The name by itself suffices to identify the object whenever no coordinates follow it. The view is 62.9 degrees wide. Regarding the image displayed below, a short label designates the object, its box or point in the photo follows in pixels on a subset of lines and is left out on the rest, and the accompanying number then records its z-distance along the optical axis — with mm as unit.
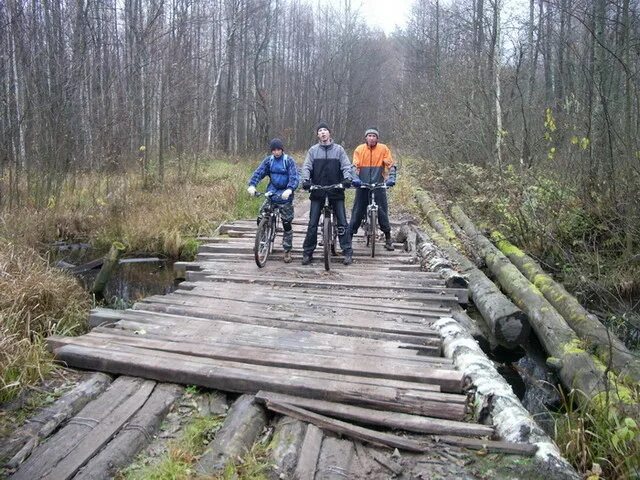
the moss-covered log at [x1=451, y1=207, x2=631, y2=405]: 4840
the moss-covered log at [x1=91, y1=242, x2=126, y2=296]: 8414
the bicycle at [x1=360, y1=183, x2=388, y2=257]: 8508
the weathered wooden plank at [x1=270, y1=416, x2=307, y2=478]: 3162
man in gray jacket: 7820
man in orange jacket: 8461
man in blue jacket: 8023
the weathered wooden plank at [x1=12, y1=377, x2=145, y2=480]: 3031
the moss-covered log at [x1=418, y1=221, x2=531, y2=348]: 6367
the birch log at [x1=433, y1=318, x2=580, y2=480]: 3139
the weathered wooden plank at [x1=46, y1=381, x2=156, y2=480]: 3016
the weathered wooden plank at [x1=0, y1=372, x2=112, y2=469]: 3162
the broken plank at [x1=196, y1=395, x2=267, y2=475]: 3156
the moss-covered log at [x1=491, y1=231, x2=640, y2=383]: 4945
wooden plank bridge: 3389
